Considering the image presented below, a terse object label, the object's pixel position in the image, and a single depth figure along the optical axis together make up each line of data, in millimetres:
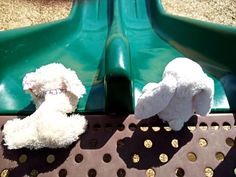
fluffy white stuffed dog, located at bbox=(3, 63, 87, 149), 718
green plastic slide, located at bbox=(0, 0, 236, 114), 795
